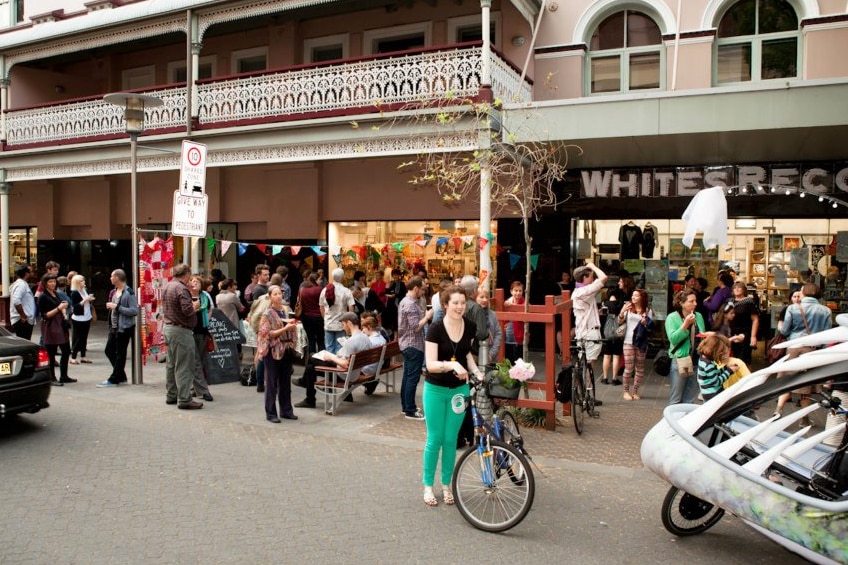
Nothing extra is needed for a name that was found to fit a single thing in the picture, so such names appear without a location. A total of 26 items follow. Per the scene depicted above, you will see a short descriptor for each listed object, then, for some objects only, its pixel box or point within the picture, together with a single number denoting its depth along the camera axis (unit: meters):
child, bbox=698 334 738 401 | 6.83
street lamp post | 10.68
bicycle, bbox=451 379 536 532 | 5.16
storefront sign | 12.02
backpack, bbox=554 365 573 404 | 8.27
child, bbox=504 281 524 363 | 10.86
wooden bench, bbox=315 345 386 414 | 8.98
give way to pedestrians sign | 9.94
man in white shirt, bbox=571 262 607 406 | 9.45
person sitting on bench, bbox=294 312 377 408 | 9.20
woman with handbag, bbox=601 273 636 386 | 10.88
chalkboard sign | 10.78
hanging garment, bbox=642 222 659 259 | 13.96
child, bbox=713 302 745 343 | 9.99
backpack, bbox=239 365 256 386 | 10.97
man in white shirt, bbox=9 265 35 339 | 11.53
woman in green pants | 5.47
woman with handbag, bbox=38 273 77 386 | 10.74
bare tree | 9.81
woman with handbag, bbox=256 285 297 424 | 8.30
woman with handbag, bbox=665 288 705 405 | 8.43
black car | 7.37
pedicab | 4.07
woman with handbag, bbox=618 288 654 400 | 10.09
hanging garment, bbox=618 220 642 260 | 14.07
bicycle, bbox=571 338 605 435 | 8.02
